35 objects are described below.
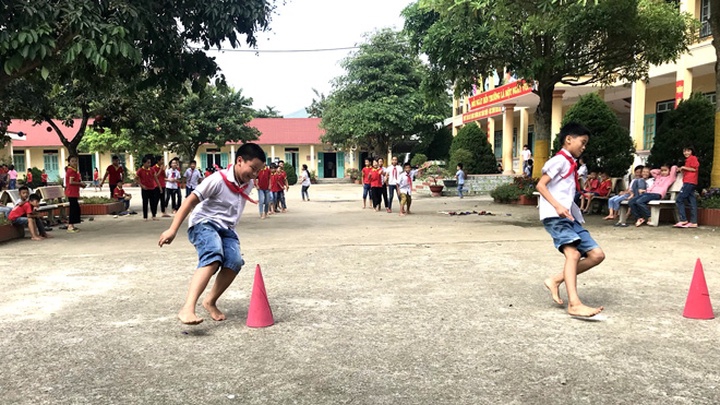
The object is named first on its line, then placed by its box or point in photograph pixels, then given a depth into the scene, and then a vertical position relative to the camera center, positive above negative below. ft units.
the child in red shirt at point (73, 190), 35.60 -1.34
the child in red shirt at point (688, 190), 30.22 -1.48
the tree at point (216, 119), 101.86 +9.79
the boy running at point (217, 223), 13.42 -1.43
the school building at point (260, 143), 124.77 +4.25
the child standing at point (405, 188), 43.98 -1.74
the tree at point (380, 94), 99.09 +14.39
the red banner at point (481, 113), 90.63 +9.62
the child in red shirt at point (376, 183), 47.83 -1.41
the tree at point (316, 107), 192.24 +22.59
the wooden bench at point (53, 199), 37.21 -2.26
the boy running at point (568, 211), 14.48 -1.27
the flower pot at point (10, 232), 29.71 -3.55
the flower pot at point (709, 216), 31.38 -3.13
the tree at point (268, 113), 168.71 +18.60
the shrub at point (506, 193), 52.01 -2.66
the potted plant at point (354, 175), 116.88 -1.62
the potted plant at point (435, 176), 72.18 -1.43
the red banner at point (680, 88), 54.95 +8.01
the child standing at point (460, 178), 65.57 -1.40
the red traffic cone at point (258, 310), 13.83 -3.73
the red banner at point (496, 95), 77.99 +11.52
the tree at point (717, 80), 32.22 +5.26
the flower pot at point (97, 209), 46.68 -3.47
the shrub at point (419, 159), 103.76 +1.61
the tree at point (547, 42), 37.37 +9.83
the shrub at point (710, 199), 31.86 -2.12
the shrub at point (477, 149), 79.30 +2.68
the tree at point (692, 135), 36.55 +2.05
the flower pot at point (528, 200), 50.67 -3.27
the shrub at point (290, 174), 112.65 -1.32
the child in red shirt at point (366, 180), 50.66 -1.19
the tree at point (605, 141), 46.93 +2.17
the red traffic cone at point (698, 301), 14.01 -3.65
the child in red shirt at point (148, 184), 40.27 -1.12
